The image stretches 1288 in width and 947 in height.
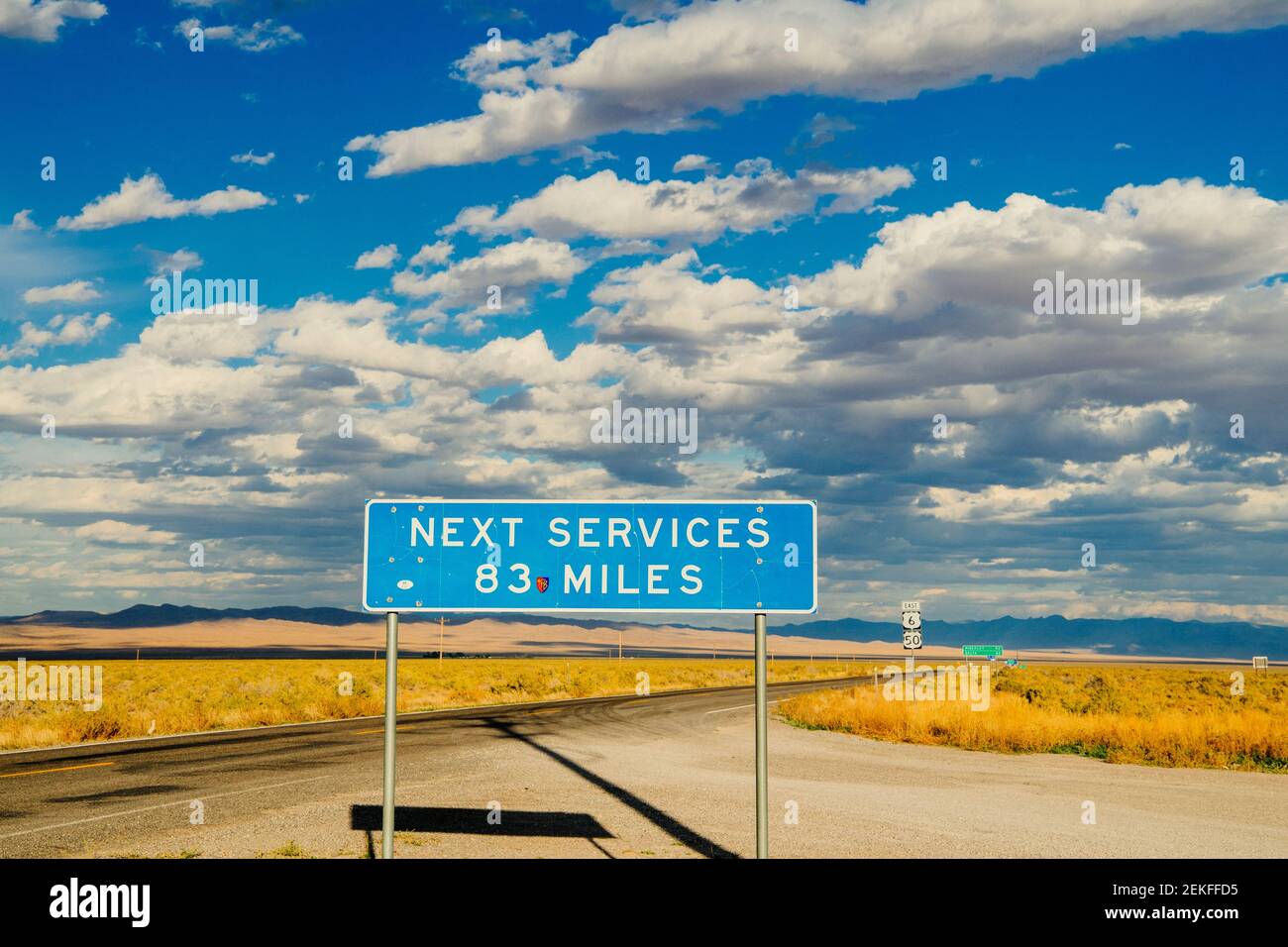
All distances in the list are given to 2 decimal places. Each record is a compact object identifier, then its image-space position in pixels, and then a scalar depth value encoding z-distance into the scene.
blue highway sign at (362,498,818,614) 8.30
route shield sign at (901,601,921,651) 28.96
